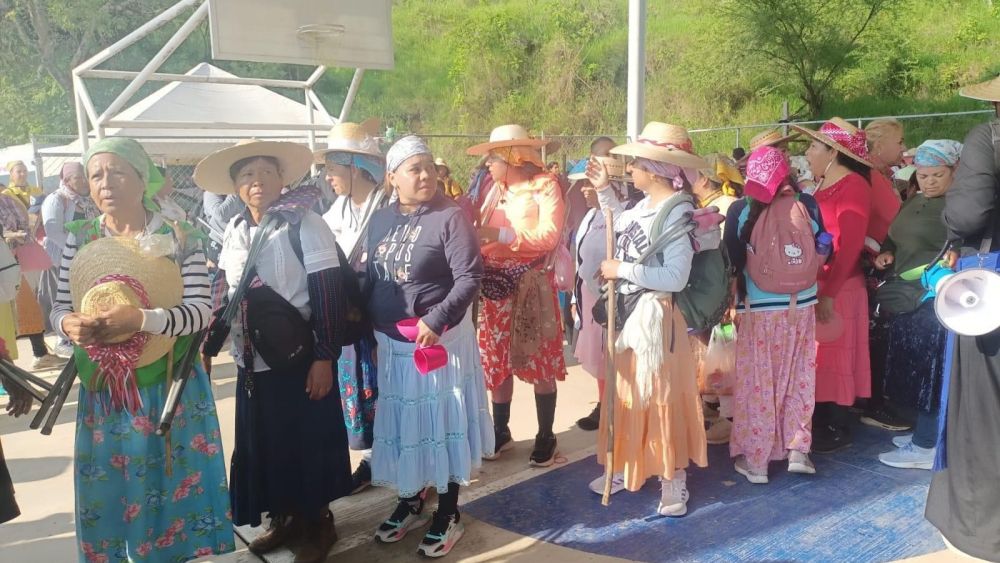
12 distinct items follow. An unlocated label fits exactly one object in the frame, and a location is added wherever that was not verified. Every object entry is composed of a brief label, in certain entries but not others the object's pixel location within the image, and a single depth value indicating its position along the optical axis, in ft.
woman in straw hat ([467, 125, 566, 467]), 12.69
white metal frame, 16.40
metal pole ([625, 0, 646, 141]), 17.26
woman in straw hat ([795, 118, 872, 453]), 12.49
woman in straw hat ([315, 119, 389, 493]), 11.71
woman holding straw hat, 8.34
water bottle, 11.82
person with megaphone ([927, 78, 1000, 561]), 9.05
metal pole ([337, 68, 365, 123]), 20.34
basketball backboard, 16.94
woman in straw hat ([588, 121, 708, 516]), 10.61
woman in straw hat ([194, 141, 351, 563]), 9.37
